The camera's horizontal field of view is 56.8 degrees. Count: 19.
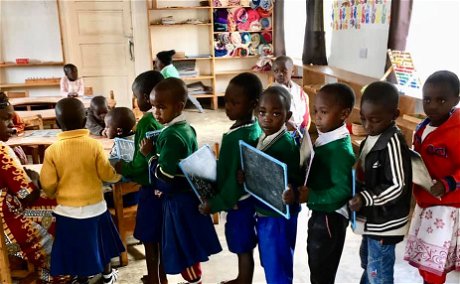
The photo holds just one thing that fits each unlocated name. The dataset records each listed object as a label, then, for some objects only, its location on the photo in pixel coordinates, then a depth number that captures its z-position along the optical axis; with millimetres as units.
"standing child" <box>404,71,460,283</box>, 1642
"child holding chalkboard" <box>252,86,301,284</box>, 1667
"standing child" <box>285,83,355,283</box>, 1537
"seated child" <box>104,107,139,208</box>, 2334
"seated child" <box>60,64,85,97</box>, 4770
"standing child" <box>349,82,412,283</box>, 1483
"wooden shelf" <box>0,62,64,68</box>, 6473
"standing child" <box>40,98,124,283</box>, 1851
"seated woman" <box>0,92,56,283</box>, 1820
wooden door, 6715
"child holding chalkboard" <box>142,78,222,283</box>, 1780
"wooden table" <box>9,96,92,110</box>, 4527
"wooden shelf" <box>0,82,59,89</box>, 6562
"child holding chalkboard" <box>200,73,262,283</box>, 1746
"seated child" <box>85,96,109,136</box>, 3111
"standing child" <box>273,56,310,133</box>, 2789
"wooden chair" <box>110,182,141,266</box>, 2512
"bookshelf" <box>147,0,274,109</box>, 7211
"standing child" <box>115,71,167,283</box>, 1939
